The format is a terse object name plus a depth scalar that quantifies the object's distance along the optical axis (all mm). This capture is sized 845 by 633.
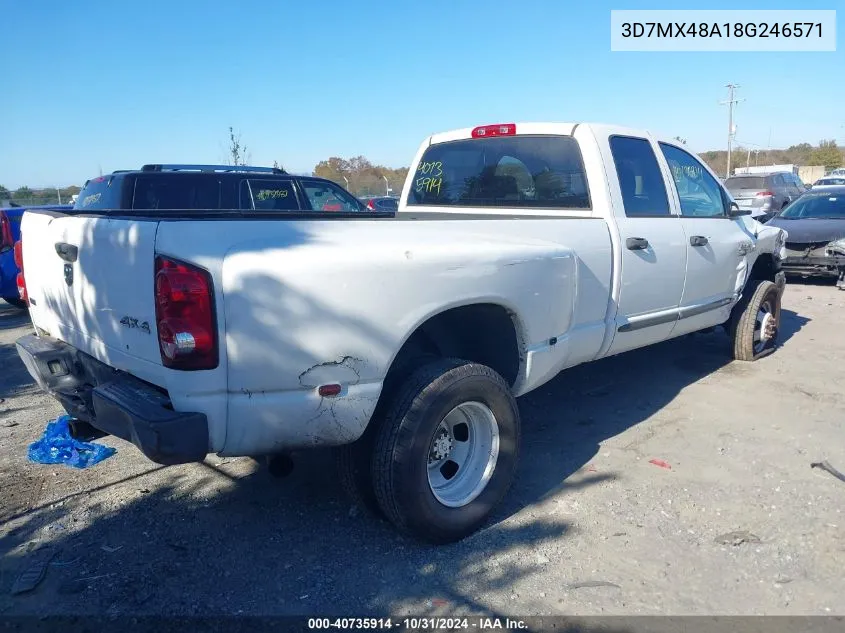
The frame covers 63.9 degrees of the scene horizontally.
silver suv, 18647
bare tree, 24328
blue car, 8602
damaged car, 10320
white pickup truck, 2512
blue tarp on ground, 4164
